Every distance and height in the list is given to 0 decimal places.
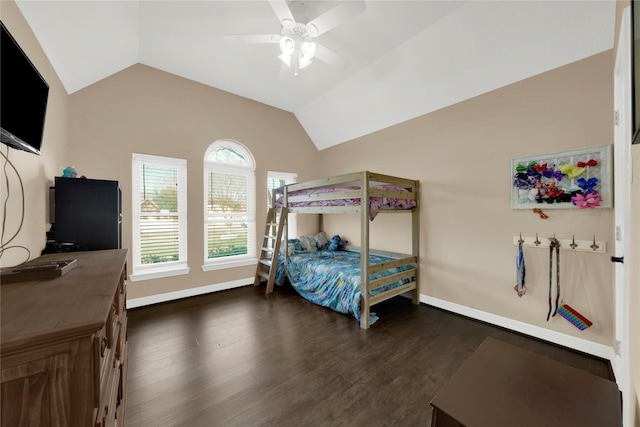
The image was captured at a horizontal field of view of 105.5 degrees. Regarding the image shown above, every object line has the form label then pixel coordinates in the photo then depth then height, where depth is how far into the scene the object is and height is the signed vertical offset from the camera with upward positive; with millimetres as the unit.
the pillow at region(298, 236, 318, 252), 4309 -550
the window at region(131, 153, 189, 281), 3205 -41
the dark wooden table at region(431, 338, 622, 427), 755 -640
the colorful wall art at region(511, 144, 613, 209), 2074 +293
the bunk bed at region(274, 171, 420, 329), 2727 -673
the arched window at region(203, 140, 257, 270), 3779 +120
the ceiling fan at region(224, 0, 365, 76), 1766 +1495
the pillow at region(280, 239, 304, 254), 4102 -585
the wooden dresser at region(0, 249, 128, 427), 583 -373
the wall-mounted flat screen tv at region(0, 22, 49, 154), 1113 +608
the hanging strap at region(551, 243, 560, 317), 2285 -553
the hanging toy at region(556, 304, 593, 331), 2143 -951
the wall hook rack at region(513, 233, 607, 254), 2115 -303
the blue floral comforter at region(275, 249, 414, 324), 2856 -875
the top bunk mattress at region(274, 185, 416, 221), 2840 +164
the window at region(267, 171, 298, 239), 4352 +546
